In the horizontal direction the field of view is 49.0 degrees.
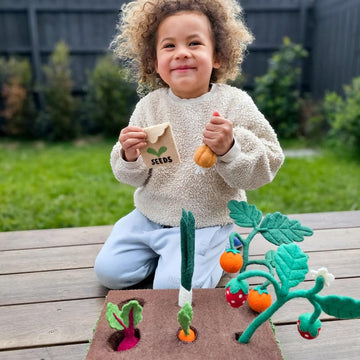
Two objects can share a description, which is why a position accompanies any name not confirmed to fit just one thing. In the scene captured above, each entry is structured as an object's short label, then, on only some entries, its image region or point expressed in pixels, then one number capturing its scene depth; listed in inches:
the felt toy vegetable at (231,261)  33.1
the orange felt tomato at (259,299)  35.2
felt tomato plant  25.9
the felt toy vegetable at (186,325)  28.7
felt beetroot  31.7
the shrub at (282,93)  163.9
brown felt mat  31.3
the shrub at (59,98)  167.3
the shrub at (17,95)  168.1
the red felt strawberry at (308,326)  28.2
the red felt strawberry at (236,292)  30.8
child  45.4
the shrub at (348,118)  125.1
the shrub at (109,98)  169.0
